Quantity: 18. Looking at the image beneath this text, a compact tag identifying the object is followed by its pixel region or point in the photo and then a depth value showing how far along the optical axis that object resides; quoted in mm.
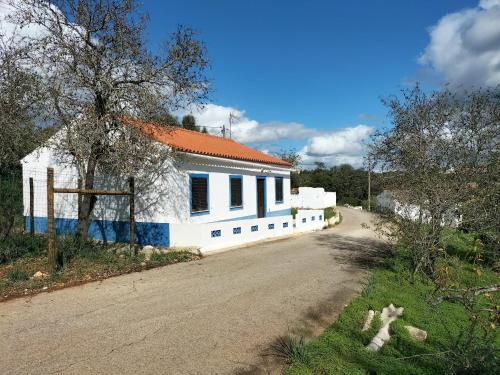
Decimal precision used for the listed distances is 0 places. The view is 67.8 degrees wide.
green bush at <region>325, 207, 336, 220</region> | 22047
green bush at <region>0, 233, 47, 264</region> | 8922
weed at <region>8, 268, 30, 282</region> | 7242
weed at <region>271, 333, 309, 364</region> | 4078
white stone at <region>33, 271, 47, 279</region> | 7461
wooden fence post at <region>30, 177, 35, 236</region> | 11327
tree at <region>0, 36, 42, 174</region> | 8805
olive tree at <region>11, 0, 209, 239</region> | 8977
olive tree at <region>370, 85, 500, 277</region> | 7797
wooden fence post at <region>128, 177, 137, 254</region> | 9875
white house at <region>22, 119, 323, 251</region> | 11539
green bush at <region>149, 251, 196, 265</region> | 9500
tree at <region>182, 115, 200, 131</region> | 37469
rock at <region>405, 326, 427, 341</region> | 5178
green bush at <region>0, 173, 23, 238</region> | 9922
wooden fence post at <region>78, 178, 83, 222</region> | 10398
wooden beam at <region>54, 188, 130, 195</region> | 7805
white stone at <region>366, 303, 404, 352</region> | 4688
